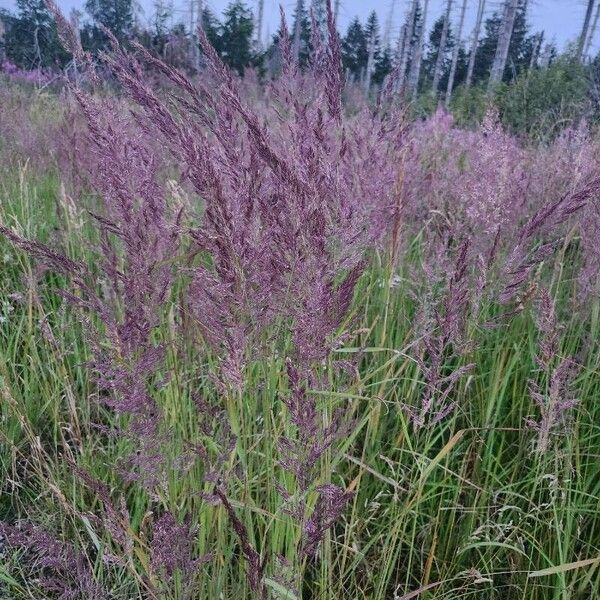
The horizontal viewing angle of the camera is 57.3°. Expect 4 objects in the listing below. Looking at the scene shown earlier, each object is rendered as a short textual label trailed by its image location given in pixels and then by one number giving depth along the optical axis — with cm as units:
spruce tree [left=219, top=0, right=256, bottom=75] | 2106
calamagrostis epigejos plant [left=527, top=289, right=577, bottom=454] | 109
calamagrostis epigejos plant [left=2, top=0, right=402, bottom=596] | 78
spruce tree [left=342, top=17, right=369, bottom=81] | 3121
